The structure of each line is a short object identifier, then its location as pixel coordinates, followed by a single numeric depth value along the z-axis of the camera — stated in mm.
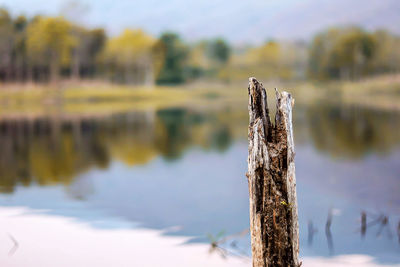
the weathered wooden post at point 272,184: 5969
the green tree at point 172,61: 113188
